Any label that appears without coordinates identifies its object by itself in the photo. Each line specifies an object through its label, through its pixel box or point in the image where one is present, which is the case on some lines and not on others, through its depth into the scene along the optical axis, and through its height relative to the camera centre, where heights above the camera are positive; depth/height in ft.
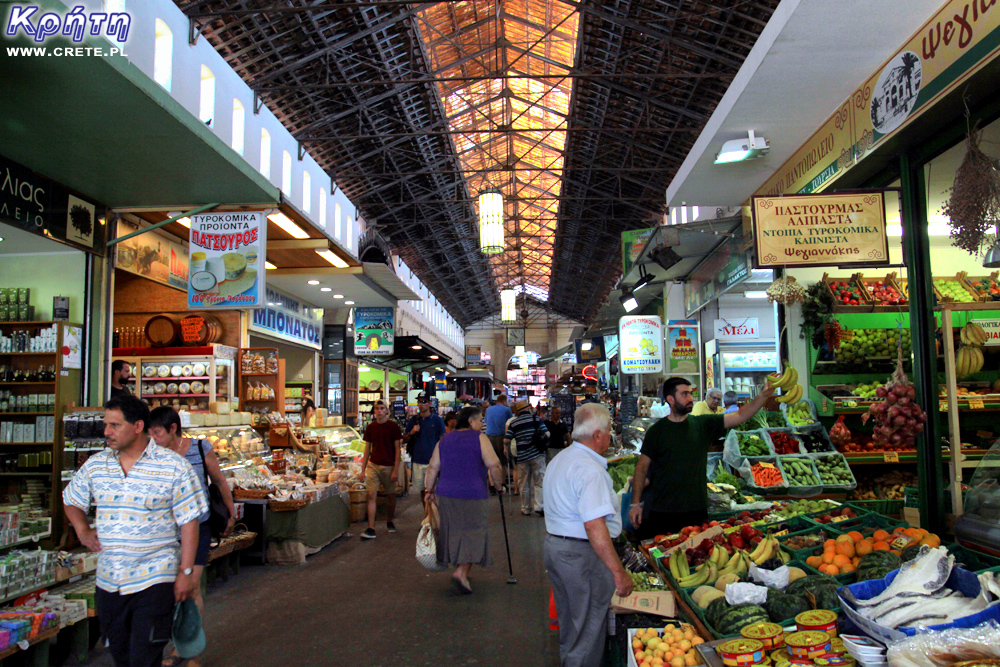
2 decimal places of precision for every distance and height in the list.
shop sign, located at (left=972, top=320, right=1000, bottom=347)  19.57 +1.06
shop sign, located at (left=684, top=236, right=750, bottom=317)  29.35 +5.05
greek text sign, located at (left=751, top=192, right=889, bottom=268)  16.25 +3.36
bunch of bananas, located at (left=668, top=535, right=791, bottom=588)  12.34 -3.41
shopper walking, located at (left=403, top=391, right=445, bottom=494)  31.30 -2.60
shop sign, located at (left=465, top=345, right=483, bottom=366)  138.10 +5.14
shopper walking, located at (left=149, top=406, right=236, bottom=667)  13.66 -1.46
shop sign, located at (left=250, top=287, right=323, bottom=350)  40.22 +4.19
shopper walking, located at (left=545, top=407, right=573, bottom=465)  36.65 -2.96
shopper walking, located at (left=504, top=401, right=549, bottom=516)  32.89 -3.41
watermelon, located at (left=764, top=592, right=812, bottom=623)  9.87 -3.35
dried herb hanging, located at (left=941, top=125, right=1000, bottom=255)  12.35 +3.07
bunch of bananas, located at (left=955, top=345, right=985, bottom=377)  16.70 +0.22
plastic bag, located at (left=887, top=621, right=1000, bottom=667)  6.68 -2.74
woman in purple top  19.52 -3.27
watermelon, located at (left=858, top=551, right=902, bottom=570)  10.49 -2.88
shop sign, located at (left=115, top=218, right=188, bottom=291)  27.45 +5.76
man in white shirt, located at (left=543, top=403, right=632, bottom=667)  10.77 -2.68
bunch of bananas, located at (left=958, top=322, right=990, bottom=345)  16.84 +0.85
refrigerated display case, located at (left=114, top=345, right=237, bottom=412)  32.42 +0.40
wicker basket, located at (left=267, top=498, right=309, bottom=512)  23.31 -4.03
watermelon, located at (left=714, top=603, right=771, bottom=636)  9.88 -3.49
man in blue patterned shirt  9.96 -2.06
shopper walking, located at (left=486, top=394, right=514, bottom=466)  40.86 -2.32
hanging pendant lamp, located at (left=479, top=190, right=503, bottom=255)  38.88 +9.20
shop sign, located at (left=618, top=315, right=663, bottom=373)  44.06 +2.10
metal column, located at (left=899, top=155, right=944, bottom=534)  15.14 +0.98
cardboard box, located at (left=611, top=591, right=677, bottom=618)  11.92 -3.93
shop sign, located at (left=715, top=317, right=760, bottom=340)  38.86 +2.51
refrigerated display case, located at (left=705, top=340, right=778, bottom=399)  38.86 +0.77
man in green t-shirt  14.79 -1.89
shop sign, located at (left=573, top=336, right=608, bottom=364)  79.46 +2.95
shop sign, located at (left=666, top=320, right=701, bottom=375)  42.83 +1.79
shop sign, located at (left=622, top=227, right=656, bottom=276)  40.32 +8.02
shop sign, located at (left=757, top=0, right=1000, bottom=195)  11.78 +5.81
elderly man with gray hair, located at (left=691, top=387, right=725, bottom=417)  26.91 -1.08
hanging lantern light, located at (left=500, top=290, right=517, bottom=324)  72.59 +7.89
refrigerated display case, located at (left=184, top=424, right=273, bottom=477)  25.96 -2.41
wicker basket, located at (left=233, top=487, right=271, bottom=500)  23.53 -3.65
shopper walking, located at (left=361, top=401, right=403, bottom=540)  28.76 -2.90
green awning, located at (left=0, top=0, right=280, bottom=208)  14.24 +6.52
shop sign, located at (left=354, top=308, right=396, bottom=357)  50.21 +3.86
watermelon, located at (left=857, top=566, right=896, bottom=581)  10.28 -2.99
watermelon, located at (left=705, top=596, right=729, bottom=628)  10.48 -3.60
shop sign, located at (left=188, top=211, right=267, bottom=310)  23.58 +4.35
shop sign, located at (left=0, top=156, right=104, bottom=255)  19.75 +5.68
